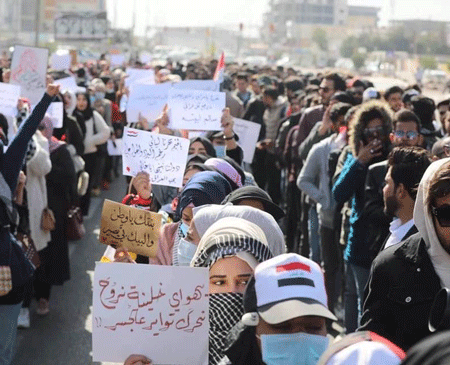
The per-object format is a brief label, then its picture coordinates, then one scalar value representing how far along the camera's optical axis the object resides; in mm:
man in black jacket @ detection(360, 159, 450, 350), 3615
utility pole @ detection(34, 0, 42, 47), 24422
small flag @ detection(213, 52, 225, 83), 11898
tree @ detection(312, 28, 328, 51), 149338
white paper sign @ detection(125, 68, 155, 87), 16455
